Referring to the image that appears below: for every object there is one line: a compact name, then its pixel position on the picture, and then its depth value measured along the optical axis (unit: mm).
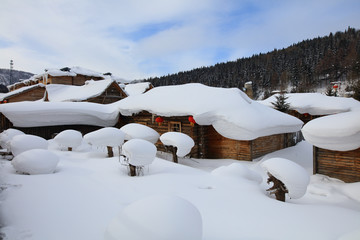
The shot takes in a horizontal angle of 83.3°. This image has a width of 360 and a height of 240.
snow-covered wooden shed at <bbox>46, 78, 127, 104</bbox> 21000
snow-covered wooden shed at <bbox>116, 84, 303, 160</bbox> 10664
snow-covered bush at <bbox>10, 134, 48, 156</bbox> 7449
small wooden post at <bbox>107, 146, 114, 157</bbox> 10055
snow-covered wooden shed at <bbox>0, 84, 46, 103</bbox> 25719
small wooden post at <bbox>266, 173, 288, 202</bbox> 5371
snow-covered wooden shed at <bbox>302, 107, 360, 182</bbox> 7320
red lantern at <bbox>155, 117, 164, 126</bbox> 12838
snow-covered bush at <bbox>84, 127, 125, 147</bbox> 8750
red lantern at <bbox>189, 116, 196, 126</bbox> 11398
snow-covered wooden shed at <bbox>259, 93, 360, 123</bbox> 18781
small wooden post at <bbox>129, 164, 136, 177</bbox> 6585
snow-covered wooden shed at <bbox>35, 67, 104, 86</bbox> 29859
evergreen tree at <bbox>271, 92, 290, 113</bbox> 18312
